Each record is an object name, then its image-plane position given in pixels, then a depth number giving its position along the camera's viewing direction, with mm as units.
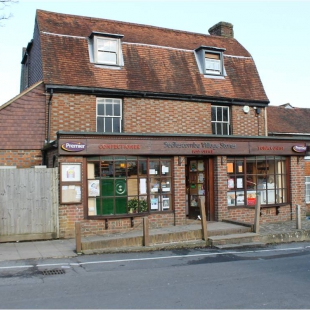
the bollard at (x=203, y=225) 12148
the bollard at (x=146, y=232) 11422
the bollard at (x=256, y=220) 12898
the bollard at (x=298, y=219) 13852
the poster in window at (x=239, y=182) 15586
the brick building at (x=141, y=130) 13336
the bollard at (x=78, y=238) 10516
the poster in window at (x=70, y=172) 12633
